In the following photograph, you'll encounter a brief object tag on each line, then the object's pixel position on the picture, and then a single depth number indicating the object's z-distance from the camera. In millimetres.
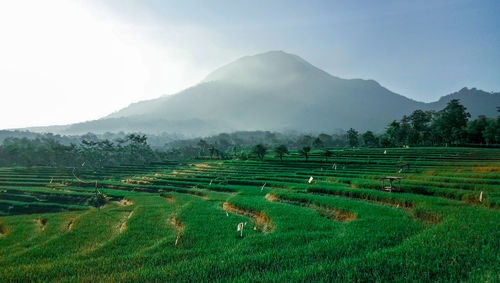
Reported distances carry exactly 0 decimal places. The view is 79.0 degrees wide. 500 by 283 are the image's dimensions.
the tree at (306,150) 59688
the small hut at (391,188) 24262
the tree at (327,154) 56231
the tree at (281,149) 62438
